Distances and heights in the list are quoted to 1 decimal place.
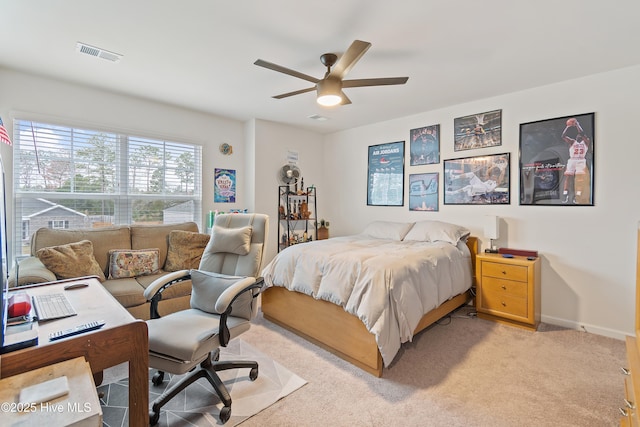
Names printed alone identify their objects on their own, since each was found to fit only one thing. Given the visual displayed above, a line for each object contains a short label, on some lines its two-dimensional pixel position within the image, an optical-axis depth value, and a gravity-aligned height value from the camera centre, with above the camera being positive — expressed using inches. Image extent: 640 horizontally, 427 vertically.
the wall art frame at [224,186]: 176.2 +13.2
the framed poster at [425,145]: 161.8 +35.0
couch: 102.7 -18.7
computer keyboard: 53.6 -19.3
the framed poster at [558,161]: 118.8 +20.0
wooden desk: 40.3 -20.7
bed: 87.6 -27.8
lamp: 133.3 -8.3
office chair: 66.5 -28.6
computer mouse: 71.1 -19.1
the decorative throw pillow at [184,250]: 133.6 -19.2
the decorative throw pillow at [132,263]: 120.0 -22.8
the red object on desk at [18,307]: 51.5 -17.8
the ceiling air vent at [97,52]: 97.2 +52.2
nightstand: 117.5 -33.3
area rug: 70.1 -49.1
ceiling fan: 85.5 +40.6
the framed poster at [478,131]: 141.4 +38.3
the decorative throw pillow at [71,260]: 102.2 -18.7
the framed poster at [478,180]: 139.3 +13.8
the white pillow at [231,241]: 96.3 -10.8
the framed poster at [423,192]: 162.9 +9.3
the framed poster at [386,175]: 177.2 +20.5
